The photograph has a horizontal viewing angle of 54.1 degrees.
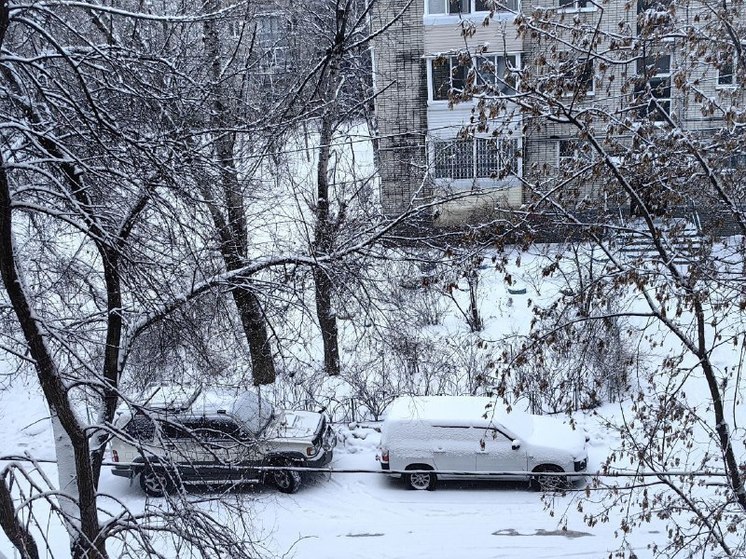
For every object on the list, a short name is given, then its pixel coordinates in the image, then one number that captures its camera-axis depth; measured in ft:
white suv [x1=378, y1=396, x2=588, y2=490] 39.06
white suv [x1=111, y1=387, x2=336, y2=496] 37.58
